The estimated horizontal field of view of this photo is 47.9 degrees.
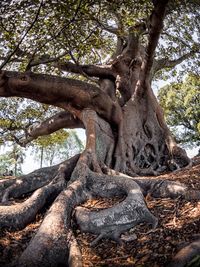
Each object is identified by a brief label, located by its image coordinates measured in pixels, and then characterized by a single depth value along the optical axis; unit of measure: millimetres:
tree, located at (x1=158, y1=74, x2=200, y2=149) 15215
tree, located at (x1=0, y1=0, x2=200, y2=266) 2832
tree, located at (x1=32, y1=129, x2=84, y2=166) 28379
